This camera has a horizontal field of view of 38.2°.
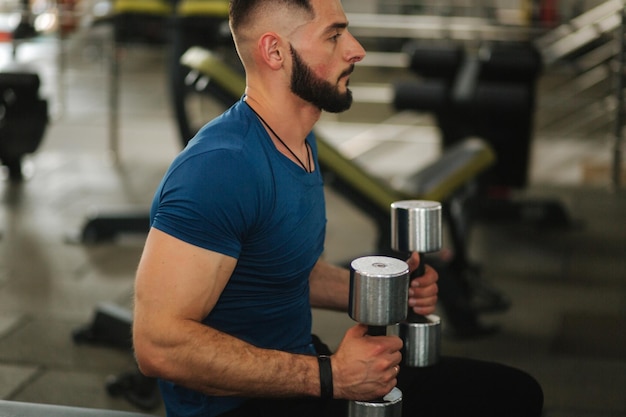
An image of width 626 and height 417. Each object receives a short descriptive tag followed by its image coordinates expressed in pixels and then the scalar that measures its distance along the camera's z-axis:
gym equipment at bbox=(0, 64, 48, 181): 3.83
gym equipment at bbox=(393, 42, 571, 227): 3.93
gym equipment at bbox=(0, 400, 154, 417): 1.35
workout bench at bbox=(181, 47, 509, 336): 2.81
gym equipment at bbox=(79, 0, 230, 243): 3.54
